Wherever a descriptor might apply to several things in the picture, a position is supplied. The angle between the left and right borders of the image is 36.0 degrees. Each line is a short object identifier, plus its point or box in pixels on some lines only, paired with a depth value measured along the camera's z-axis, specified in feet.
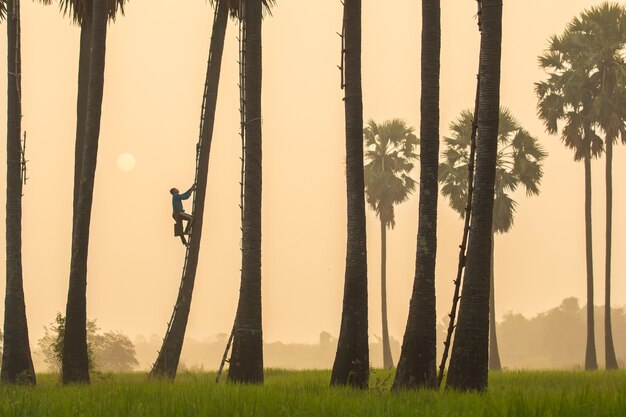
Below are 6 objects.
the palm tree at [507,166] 166.30
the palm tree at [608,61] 156.35
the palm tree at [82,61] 85.15
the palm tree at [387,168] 195.11
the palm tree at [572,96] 159.22
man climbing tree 88.17
